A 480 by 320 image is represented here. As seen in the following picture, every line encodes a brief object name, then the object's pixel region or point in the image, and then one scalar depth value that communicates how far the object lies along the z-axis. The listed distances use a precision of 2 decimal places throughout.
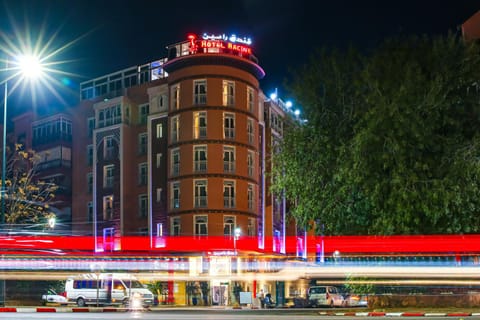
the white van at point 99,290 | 40.53
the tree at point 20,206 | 40.06
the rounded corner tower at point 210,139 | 54.78
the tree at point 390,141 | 25.59
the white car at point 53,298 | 38.61
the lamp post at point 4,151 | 31.45
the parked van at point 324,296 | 43.16
